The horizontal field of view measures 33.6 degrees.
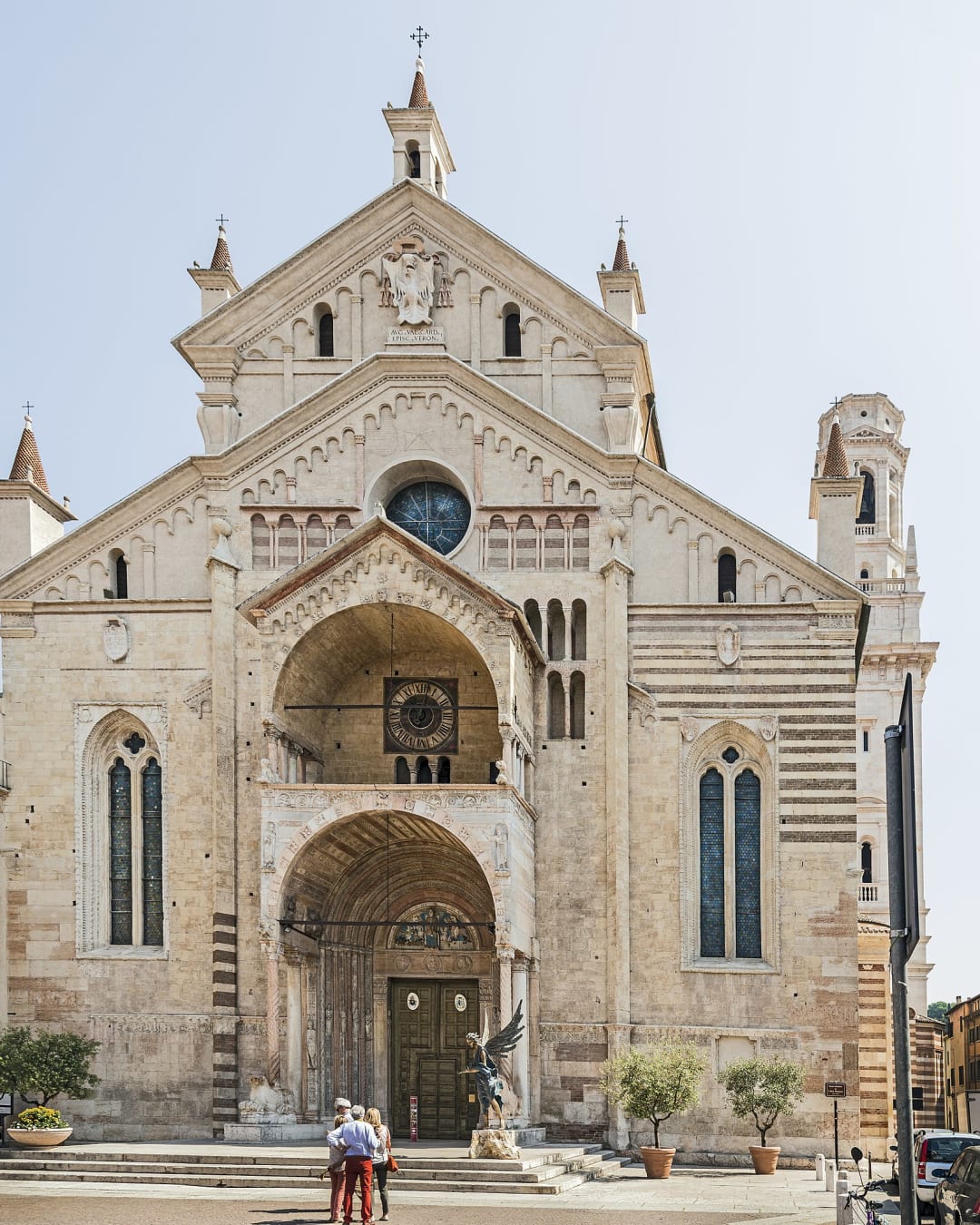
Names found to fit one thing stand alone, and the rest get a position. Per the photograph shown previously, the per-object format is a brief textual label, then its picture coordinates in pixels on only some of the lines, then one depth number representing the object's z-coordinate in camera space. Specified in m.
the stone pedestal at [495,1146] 25.75
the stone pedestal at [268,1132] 28.38
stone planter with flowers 27.38
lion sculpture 28.70
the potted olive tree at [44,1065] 29.64
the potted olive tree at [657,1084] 27.98
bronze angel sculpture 26.30
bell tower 62.53
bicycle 17.30
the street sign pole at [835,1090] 29.67
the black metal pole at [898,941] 8.67
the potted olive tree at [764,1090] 28.91
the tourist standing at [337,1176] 19.17
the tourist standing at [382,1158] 20.16
